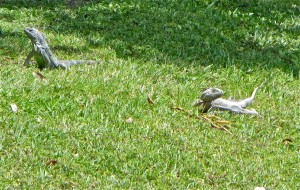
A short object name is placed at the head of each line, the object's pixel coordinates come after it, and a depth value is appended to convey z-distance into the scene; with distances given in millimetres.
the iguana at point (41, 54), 15961
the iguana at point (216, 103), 14570
